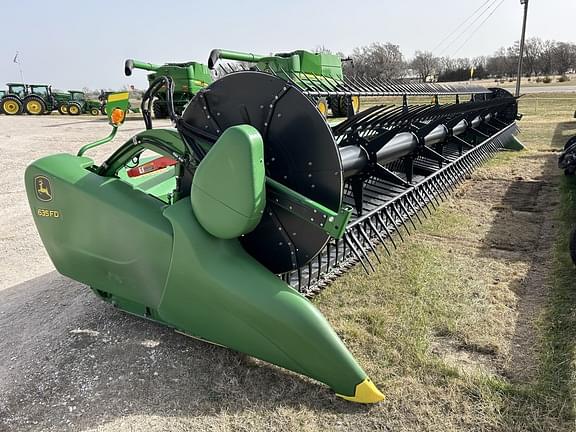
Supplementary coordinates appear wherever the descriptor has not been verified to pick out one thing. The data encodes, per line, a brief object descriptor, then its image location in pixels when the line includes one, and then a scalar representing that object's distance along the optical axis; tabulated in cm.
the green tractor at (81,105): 2477
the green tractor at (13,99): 2315
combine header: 225
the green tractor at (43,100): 2372
